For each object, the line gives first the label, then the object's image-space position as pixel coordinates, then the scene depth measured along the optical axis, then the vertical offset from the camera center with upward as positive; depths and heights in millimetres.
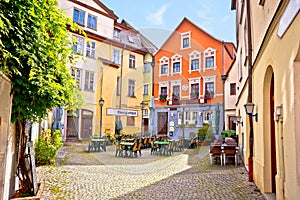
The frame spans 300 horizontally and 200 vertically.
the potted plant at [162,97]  23395 +2374
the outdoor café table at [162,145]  12703 -1111
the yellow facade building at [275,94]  3271 +546
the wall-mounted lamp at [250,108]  6518 +440
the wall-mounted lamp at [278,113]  4090 +201
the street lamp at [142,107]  18259 +1157
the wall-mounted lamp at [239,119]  11333 +273
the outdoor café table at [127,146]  11441 -1017
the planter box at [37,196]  4423 -1312
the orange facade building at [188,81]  21438 +3994
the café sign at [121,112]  18534 +806
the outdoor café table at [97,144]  13156 -1097
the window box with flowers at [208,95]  21938 +2511
